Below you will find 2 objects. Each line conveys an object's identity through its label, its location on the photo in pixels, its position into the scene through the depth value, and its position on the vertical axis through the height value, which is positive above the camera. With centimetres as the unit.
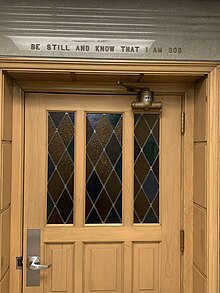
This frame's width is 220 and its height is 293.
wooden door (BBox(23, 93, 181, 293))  227 -26
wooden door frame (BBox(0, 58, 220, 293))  194 +44
